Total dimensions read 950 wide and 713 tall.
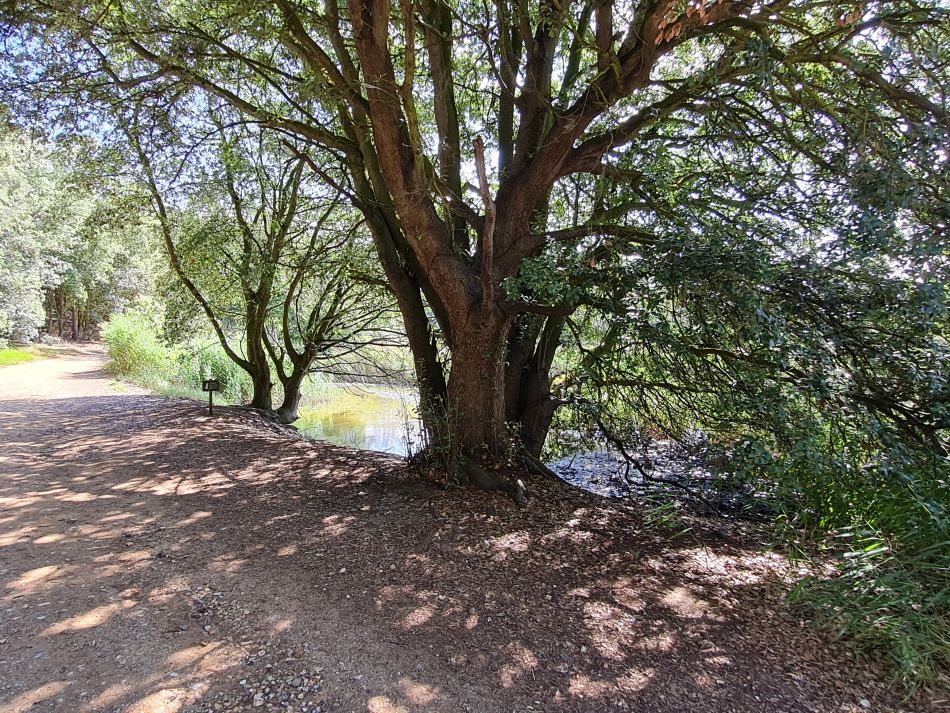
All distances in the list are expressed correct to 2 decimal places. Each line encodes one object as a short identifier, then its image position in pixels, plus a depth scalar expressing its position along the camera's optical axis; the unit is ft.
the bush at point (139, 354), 47.60
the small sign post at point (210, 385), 24.49
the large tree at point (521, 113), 11.16
